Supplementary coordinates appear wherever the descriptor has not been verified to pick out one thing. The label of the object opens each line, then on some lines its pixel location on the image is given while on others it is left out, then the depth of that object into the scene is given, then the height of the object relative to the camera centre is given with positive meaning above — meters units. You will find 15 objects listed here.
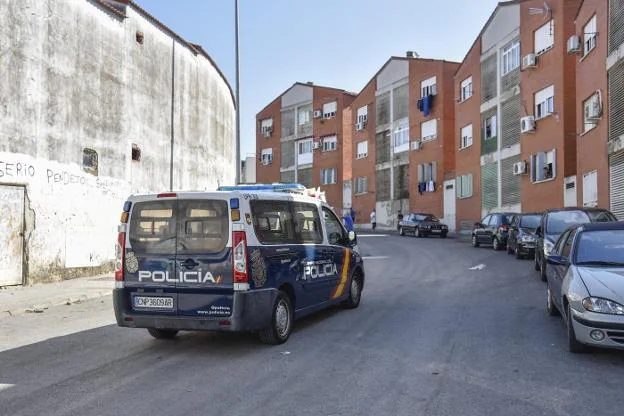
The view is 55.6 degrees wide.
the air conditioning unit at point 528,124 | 28.81 +4.37
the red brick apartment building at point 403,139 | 41.88 +5.93
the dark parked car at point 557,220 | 13.71 -0.18
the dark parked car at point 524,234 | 18.25 -0.68
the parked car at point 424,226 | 34.72 -0.72
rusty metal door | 12.75 -0.38
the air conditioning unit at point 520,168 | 29.44 +2.26
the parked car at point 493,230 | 22.88 -0.68
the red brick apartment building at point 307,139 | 57.16 +7.74
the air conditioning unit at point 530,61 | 28.71 +7.42
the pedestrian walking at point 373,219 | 46.77 -0.39
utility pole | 20.98 +3.89
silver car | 5.92 -0.79
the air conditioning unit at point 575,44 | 23.31 +6.64
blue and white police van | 6.75 -0.57
